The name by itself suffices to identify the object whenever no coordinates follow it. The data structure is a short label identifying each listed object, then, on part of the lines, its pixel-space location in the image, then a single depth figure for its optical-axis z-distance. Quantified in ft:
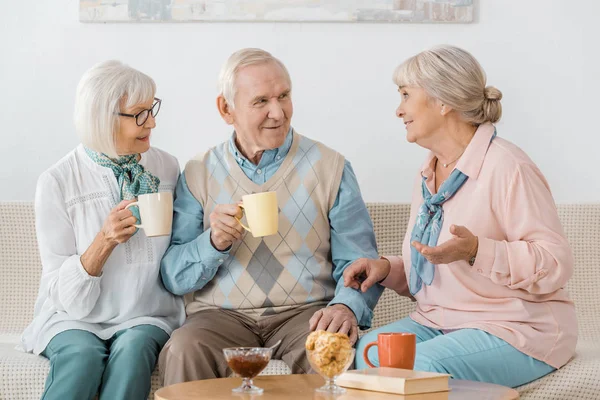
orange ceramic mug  9.77
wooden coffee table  9.39
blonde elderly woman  10.73
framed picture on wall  13.61
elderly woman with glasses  11.27
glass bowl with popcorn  9.48
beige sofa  12.97
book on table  9.36
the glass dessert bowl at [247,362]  9.56
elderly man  11.71
